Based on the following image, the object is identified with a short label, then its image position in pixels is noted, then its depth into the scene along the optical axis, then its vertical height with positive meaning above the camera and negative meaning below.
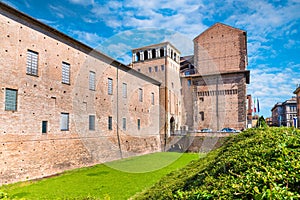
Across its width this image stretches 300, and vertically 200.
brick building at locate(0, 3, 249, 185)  13.20 +1.99
